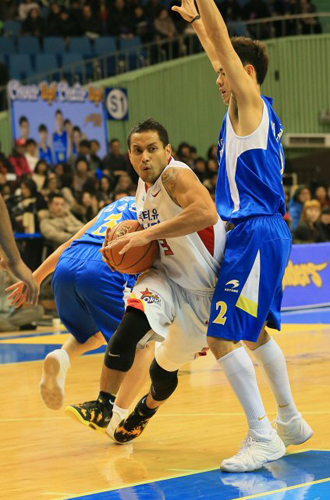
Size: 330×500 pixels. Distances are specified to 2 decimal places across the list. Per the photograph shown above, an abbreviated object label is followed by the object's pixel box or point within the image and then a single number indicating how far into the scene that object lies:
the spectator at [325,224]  17.34
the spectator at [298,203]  18.03
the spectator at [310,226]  16.94
